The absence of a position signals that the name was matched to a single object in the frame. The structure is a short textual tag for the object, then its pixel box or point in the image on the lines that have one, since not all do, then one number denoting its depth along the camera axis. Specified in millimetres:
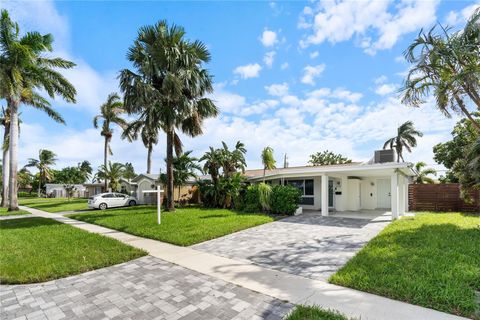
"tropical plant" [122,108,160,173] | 12609
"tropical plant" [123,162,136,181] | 29934
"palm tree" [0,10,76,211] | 13336
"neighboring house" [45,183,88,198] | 46025
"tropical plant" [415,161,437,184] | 21000
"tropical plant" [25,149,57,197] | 45250
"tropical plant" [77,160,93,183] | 62106
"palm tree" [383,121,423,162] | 30672
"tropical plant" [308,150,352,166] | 42594
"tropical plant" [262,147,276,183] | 14812
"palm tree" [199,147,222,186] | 16062
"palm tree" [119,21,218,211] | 12539
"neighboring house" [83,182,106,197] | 36172
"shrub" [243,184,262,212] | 14591
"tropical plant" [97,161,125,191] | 27484
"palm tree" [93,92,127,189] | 25531
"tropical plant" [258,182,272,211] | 13961
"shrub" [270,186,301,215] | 13625
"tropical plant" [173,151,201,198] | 18188
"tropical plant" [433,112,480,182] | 19944
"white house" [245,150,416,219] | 12545
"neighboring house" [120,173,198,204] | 20672
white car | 18234
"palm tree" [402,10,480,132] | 8633
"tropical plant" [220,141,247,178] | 16062
